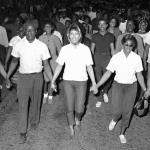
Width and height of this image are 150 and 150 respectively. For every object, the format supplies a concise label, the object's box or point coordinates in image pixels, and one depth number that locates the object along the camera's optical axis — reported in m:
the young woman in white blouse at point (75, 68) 5.44
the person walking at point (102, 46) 7.04
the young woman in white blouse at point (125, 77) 5.31
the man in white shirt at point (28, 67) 5.34
